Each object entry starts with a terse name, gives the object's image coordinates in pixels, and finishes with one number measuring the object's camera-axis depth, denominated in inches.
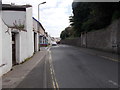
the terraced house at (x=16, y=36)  437.7
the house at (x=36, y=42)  1226.4
